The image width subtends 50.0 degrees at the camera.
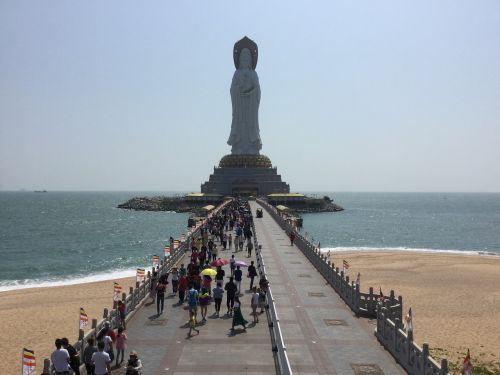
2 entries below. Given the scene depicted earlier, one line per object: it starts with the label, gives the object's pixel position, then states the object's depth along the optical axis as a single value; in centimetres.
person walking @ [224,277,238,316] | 1750
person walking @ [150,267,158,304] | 2033
